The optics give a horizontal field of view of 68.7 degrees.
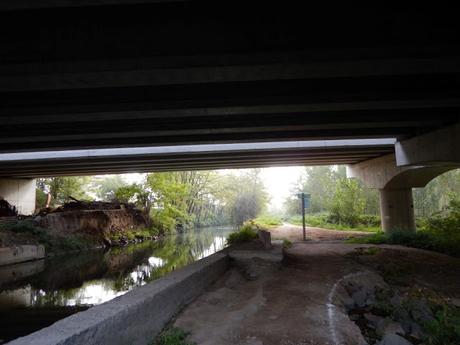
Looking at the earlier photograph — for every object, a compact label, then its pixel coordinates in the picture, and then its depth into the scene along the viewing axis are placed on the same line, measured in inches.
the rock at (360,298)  268.2
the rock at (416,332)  211.0
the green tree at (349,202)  1089.4
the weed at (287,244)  537.8
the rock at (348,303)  256.6
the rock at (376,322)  218.1
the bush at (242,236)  528.4
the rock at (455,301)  251.4
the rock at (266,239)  437.1
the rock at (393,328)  212.6
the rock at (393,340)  174.9
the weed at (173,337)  171.8
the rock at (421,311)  224.3
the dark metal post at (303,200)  608.1
